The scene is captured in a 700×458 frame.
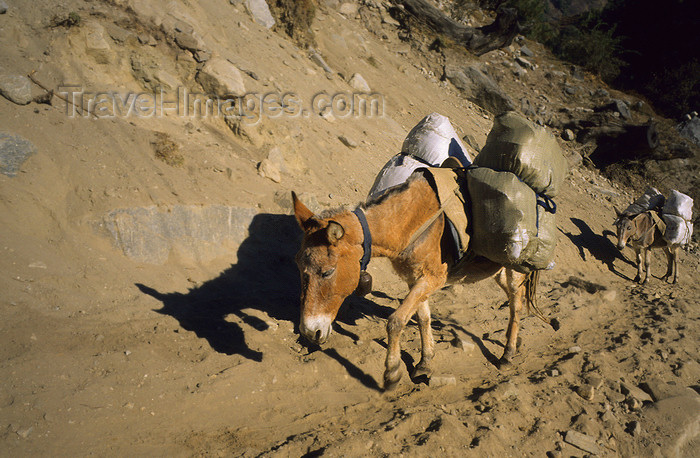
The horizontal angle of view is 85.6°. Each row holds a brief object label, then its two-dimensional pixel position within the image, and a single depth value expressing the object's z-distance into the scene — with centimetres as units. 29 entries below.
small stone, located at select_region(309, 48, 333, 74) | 1059
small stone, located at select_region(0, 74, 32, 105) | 457
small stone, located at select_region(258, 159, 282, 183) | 609
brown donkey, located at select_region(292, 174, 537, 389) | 317
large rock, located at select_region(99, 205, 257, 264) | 452
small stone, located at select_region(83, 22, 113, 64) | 563
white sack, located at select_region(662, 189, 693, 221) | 996
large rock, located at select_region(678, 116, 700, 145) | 1731
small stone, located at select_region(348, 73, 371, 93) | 1117
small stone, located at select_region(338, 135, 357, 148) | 803
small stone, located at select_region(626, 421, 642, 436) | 355
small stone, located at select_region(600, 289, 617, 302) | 688
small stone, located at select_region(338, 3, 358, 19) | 1446
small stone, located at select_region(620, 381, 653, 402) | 405
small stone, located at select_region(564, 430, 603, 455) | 331
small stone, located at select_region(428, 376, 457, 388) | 400
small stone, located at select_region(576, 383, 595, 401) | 397
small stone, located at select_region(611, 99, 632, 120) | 1608
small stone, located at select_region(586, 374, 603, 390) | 416
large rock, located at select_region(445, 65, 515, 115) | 1447
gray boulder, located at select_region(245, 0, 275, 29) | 1006
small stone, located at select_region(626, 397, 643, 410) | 389
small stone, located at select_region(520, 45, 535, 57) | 1789
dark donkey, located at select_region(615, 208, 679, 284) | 970
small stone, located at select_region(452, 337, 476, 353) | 481
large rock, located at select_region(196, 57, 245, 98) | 645
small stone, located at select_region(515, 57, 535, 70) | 1720
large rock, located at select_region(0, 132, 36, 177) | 415
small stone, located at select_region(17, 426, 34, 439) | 257
